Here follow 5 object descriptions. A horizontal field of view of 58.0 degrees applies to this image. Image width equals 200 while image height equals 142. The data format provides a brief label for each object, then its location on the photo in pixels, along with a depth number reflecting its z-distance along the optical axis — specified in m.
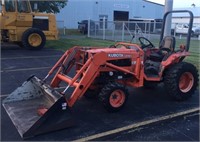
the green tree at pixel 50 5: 13.73
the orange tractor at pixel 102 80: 2.84
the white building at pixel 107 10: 24.30
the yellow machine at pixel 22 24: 9.32
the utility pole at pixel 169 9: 5.75
